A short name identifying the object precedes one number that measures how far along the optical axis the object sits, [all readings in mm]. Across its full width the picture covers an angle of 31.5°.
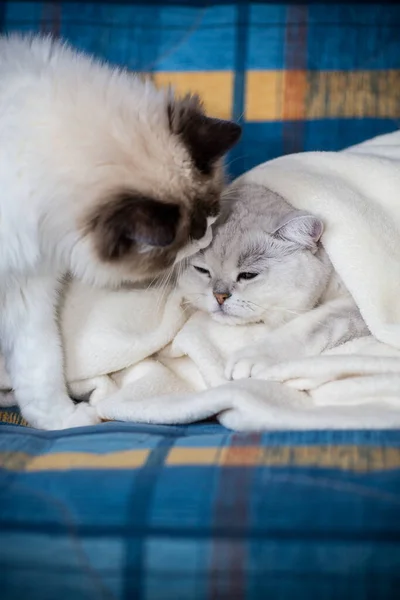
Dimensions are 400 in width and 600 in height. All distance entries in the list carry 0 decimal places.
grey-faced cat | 1560
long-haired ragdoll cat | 1282
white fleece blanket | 1383
